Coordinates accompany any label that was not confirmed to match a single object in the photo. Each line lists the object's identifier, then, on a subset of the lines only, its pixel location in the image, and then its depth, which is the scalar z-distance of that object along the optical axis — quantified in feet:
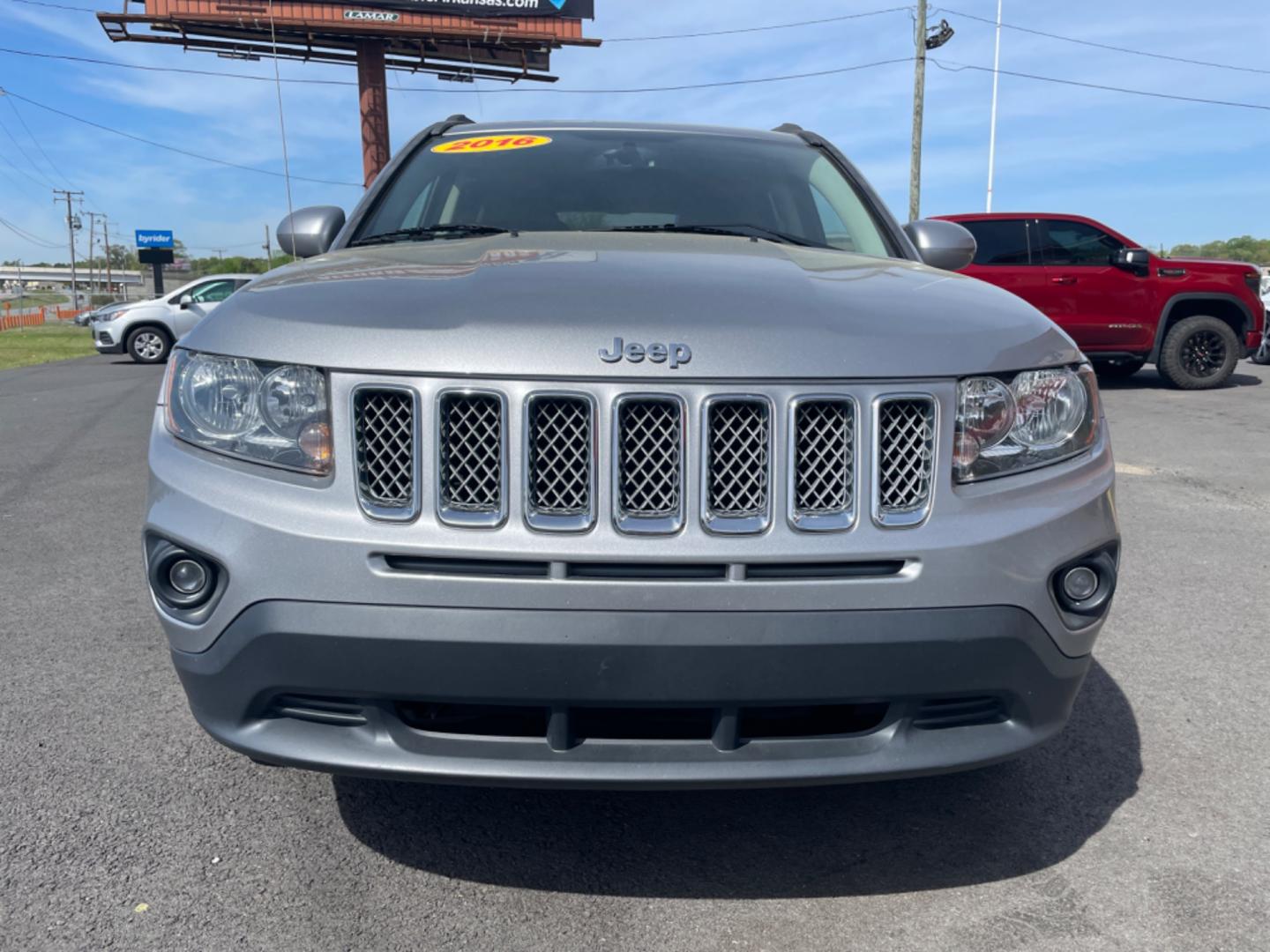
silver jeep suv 5.99
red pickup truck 39.24
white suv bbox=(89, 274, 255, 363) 61.05
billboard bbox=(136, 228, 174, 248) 119.96
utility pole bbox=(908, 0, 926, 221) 82.64
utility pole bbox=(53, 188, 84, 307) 314.76
